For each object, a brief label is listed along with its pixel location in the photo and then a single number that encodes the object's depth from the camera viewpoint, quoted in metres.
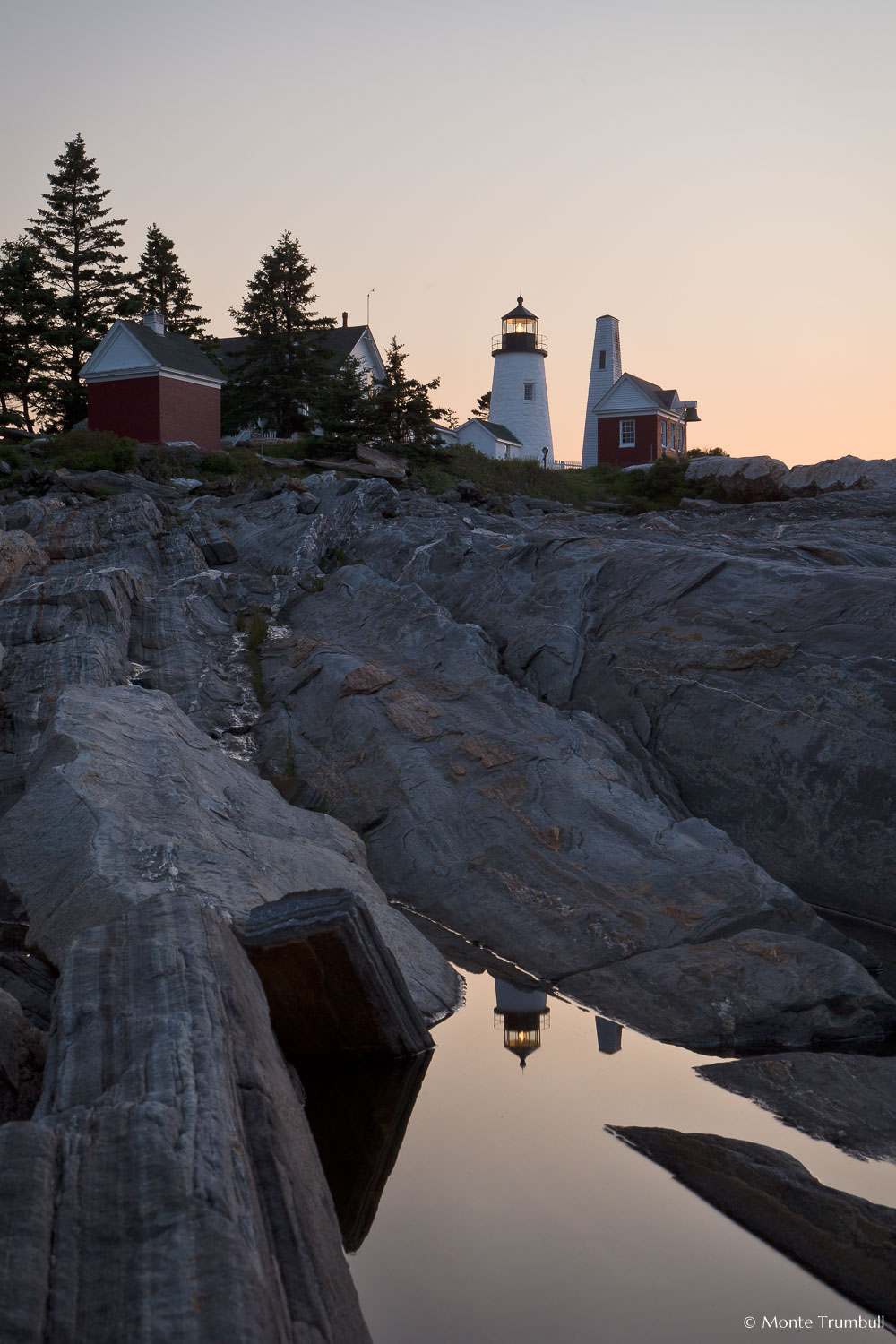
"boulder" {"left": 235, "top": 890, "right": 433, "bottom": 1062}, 6.68
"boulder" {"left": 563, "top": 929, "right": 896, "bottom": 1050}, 7.76
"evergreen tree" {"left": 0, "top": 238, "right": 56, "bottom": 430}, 46.28
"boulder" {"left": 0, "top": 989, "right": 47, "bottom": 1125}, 5.29
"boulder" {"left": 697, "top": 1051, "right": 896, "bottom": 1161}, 6.38
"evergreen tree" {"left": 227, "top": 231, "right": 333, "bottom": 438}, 42.38
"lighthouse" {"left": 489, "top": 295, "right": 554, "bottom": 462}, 64.25
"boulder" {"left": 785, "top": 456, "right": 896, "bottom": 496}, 30.36
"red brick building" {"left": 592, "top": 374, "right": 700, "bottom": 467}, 60.22
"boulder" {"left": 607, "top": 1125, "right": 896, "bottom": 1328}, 5.03
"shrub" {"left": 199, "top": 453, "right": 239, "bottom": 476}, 31.08
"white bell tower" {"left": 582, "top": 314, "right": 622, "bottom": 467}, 63.28
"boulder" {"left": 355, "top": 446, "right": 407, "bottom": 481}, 30.96
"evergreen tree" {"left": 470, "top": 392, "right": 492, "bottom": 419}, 75.94
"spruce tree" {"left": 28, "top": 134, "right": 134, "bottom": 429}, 47.94
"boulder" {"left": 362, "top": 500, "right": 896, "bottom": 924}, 10.92
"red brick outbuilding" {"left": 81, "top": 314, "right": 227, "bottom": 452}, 39.41
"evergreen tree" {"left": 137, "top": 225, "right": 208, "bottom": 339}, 52.03
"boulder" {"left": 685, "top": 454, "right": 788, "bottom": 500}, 33.31
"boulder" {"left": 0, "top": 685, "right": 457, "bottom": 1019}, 7.36
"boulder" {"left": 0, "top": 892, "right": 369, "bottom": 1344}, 3.33
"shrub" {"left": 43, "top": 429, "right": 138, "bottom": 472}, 28.91
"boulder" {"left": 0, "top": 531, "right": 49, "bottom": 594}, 15.58
